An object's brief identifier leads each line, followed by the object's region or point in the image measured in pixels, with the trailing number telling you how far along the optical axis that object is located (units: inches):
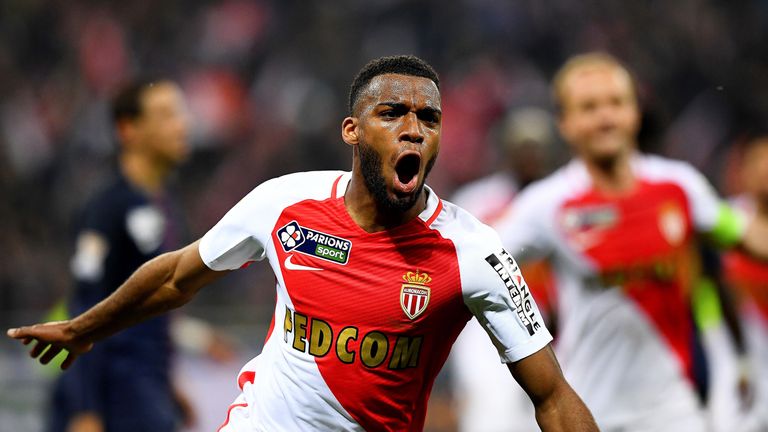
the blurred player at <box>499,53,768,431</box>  460.1
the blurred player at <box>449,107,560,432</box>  761.0
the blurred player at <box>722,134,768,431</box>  703.7
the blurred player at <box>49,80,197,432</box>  513.7
